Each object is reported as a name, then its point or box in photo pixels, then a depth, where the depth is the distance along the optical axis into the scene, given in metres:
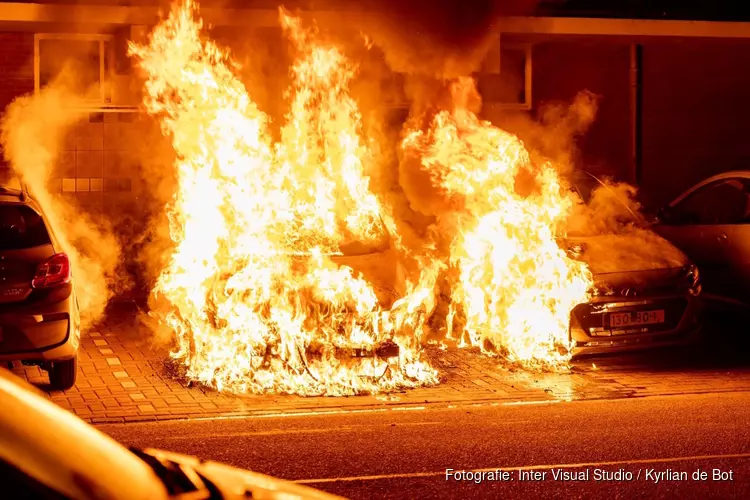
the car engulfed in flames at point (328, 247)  8.02
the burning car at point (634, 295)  8.97
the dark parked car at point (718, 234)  10.22
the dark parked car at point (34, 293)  7.66
